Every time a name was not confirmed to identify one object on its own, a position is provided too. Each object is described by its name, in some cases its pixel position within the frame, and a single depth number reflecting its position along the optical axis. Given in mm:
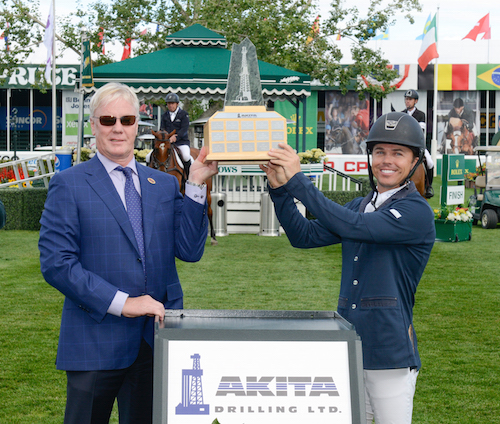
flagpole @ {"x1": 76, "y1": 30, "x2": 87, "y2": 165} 15883
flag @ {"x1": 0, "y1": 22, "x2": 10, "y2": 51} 25416
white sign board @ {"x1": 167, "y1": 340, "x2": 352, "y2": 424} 2072
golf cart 16291
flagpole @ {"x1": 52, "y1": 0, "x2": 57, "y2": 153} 20266
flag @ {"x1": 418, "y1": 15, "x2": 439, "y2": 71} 29719
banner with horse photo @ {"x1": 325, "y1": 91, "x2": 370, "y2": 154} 39719
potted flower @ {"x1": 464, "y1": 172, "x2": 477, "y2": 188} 25153
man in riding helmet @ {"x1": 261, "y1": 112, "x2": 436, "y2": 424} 2547
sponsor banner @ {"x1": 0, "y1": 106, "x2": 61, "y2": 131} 42562
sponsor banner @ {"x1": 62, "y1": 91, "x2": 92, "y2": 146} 39344
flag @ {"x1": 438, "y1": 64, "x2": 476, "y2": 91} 39250
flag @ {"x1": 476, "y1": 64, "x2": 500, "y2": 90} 39094
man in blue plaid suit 2482
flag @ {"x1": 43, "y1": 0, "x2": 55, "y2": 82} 19812
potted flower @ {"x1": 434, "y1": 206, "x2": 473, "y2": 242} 14078
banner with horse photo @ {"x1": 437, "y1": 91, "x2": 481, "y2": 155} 39406
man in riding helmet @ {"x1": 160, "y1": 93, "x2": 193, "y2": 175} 13312
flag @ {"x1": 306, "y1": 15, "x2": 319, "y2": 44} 23953
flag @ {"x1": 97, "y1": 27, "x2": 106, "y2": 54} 24759
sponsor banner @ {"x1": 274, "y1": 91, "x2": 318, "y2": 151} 39469
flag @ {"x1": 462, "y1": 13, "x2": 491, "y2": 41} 36875
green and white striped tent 13969
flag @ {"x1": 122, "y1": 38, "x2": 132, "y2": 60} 25200
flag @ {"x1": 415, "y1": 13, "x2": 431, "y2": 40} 30156
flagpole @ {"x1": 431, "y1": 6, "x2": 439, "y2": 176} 34812
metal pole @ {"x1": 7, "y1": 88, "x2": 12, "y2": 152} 38888
